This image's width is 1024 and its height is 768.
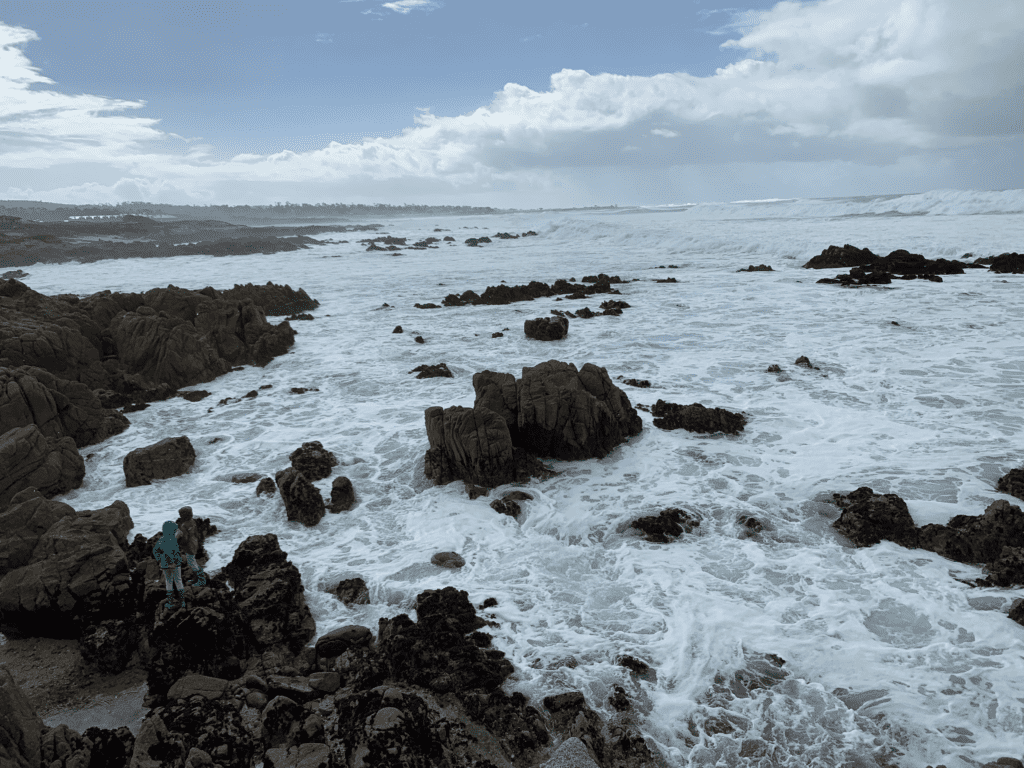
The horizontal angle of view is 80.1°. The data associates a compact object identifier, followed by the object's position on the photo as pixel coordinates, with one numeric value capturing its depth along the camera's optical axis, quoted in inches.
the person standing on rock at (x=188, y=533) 328.8
